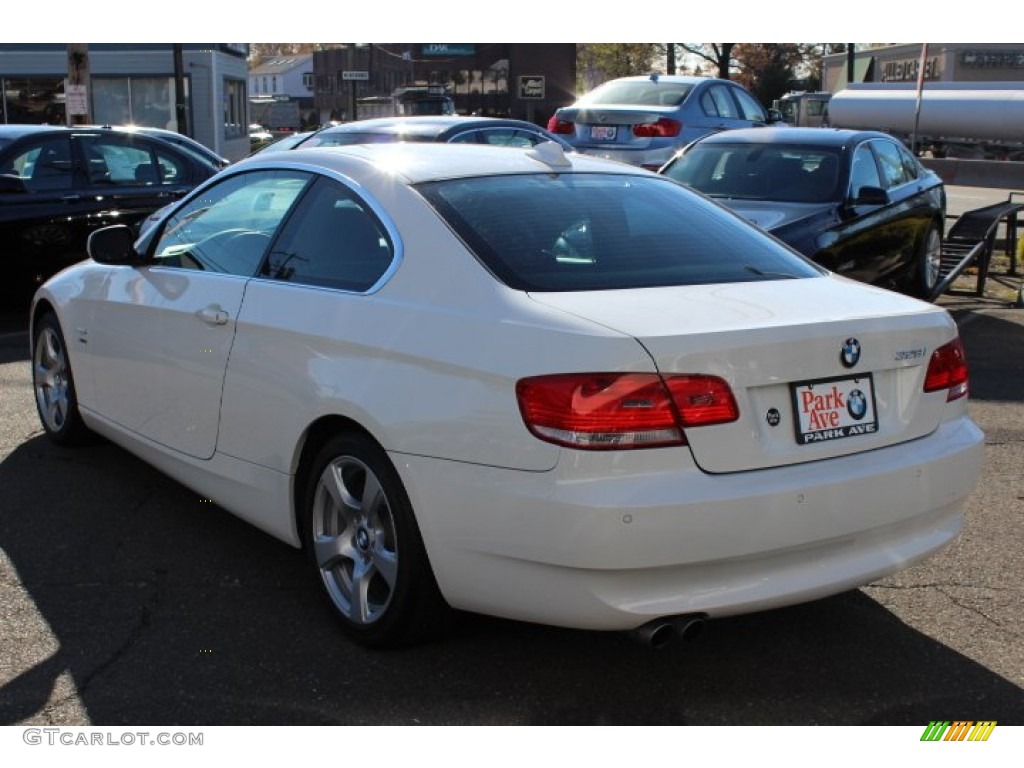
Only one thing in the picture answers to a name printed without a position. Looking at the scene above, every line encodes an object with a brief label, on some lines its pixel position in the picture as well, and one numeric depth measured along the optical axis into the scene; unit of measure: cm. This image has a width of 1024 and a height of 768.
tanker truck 3175
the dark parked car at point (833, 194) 916
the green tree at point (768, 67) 6638
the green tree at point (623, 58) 5494
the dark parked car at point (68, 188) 1008
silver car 1511
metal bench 1173
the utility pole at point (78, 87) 1789
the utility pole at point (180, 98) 2603
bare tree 4806
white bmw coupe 332
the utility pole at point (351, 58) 7928
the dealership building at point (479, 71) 7769
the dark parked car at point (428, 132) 1140
